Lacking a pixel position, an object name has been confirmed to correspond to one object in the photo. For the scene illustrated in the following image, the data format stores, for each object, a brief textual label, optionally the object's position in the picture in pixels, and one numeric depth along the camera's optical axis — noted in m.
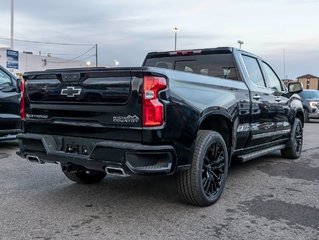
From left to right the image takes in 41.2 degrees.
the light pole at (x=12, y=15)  20.50
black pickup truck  3.97
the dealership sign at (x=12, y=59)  17.97
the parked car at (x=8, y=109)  8.20
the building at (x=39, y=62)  42.59
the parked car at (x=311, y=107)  19.97
